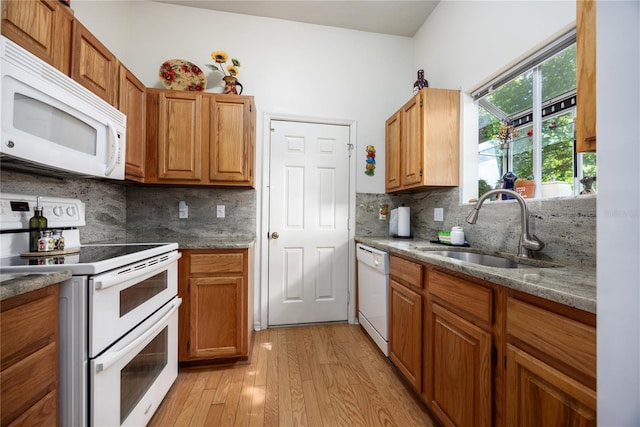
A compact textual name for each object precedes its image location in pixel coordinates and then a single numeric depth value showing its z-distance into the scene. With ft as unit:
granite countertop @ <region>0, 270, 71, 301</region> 2.23
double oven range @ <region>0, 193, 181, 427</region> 2.99
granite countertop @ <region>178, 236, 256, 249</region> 5.94
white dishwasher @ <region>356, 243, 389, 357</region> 6.27
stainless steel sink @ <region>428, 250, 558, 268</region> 4.40
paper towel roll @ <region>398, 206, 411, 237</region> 8.37
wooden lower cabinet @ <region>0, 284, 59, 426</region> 2.25
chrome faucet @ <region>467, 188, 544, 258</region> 4.38
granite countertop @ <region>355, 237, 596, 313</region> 2.27
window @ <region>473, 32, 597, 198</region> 4.68
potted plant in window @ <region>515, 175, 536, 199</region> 5.21
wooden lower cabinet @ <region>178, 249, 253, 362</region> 5.92
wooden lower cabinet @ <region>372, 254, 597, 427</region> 2.30
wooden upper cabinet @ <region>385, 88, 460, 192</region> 6.72
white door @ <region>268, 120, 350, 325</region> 8.45
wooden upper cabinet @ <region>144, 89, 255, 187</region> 6.75
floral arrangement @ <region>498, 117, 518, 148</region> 5.83
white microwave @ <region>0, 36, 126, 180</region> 3.11
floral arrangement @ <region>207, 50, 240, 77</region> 7.41
